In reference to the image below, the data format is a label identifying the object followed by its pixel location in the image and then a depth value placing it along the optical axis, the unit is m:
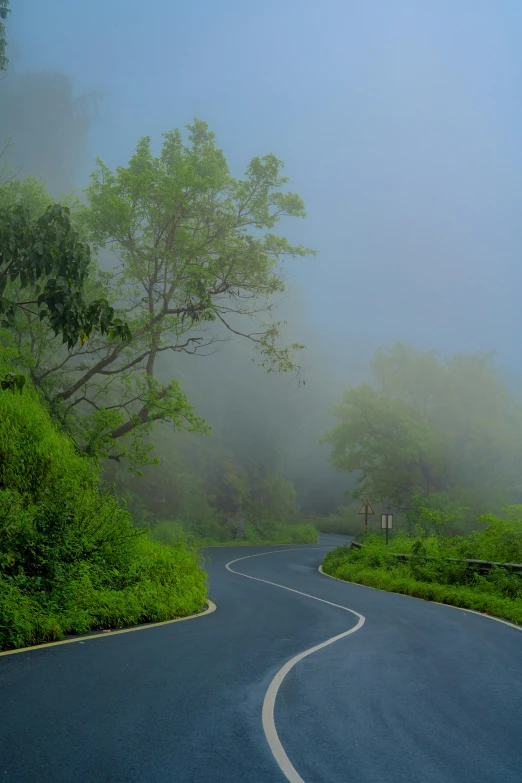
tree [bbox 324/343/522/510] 54.81
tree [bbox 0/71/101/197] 104.69
